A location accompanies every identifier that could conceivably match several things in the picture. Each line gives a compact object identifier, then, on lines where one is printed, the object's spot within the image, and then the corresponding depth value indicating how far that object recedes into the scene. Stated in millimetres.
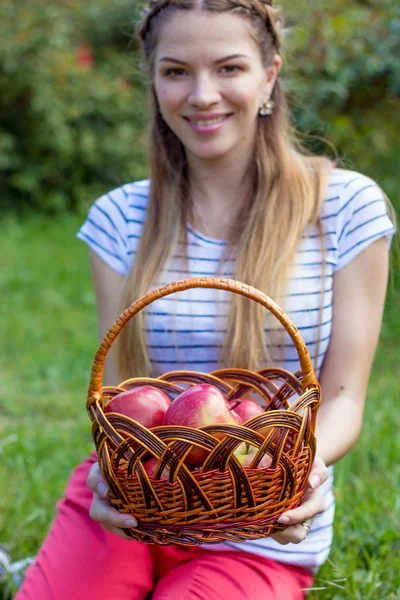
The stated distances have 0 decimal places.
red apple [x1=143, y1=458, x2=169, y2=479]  1372
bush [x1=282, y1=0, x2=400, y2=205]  4277
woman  1794
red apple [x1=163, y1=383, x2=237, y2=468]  1377
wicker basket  1331
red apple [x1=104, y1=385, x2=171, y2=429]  1467
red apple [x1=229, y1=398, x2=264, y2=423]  1511
